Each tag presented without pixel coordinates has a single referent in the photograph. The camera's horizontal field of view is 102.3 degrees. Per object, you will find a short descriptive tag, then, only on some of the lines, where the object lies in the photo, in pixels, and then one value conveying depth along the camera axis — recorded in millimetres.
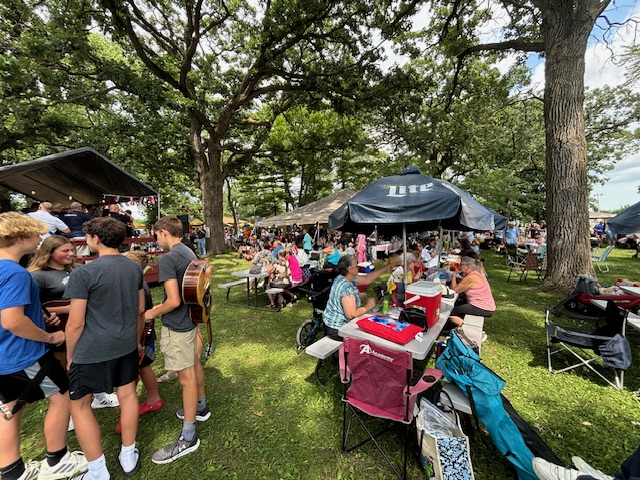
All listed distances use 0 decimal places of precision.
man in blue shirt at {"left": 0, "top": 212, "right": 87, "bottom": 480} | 1716
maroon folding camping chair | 2113
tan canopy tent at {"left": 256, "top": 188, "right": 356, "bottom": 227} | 12847
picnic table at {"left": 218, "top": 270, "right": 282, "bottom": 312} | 6149
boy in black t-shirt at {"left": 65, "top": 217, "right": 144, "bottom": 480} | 1868
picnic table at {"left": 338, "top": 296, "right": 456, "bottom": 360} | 2388
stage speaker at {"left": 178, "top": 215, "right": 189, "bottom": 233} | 13090
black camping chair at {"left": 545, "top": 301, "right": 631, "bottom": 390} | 3086
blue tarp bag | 2038
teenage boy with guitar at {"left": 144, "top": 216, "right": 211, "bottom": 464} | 2246
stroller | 4387
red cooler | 2876
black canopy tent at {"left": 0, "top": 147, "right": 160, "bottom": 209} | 6355
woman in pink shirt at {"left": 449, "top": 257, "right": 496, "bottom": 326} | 4268
